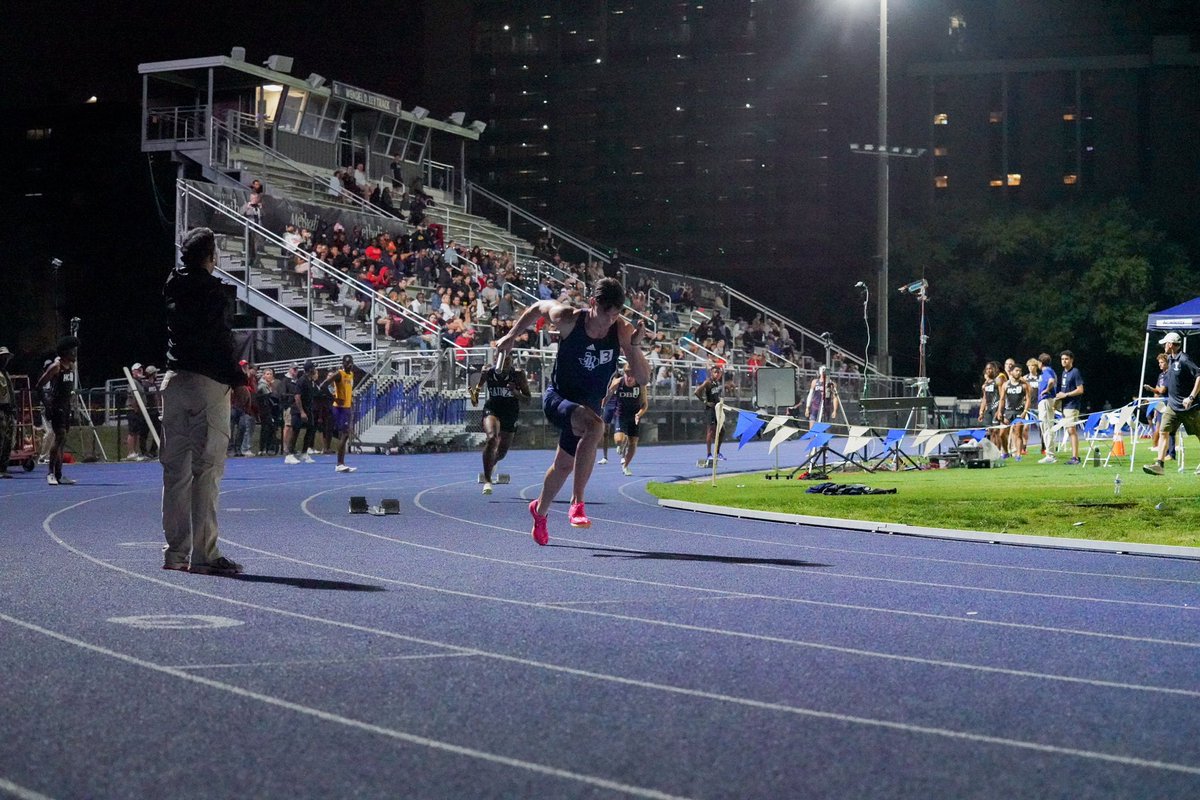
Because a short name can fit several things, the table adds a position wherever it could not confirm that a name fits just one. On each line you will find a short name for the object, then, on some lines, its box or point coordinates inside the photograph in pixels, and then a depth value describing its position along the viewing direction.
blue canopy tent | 26.69
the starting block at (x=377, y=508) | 14.84
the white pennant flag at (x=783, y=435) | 18.94
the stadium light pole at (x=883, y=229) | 40.53
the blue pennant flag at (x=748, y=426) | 19.22
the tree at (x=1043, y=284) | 55.78
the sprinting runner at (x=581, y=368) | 11.09
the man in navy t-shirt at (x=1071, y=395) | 24.28
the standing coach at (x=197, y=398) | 9.29
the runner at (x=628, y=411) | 22.39
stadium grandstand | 32.81
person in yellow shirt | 24.95
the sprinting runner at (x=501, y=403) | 16.92
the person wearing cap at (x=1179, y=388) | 19.48
